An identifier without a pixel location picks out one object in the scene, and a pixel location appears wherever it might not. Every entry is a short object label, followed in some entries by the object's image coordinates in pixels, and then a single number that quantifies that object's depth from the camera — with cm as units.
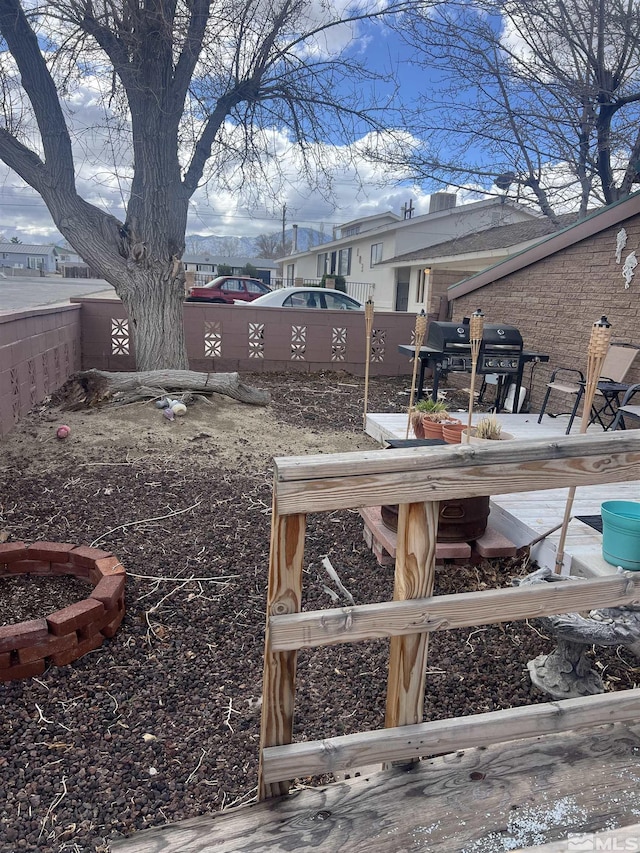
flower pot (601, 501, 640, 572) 263
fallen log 656
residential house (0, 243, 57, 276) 9262
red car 1723
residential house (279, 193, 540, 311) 1881
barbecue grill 721
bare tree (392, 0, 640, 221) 971
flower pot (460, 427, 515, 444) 420
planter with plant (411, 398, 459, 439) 492
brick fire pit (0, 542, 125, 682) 236
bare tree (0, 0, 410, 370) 623
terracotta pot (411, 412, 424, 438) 513
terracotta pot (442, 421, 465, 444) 471
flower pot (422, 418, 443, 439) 487
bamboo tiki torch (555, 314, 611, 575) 290
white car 1246
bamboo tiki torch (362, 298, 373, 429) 600
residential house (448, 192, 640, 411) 628
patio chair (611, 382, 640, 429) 497
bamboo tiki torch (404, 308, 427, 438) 541
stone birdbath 215
